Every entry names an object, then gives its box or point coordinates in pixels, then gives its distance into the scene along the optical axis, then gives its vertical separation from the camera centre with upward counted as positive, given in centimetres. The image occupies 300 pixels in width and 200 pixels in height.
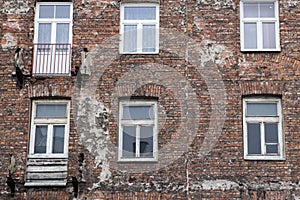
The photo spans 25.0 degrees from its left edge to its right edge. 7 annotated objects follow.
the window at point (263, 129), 1856 +108
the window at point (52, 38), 1942 +366
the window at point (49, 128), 1884 +99
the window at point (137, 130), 1872 +99
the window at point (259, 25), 1948 +412
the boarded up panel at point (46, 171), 1842 -21
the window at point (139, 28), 1959 +399
